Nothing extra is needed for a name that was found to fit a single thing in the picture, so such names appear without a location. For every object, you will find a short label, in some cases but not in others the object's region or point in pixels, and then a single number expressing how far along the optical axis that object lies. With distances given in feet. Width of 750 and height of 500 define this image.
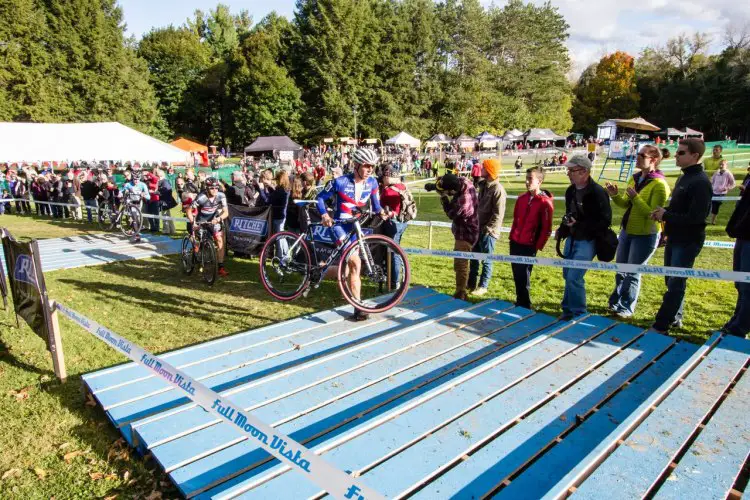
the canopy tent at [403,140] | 126.31
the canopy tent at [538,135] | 141.49
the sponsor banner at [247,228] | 32.63
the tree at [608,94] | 264.52
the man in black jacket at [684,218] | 15.89
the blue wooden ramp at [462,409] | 9.27
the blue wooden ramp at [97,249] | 35.70
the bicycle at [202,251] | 27.63
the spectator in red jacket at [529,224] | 19.47
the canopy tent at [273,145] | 144.05
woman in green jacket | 18.28
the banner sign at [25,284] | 15.23
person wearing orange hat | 22.26
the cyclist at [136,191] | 47.53
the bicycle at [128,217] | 45.32
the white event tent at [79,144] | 71.36
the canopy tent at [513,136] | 144.46
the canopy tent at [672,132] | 179.64
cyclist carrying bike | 17.79
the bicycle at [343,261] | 17.71
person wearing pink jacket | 41.86
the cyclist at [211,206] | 28.71
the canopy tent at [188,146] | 156.35
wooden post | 14.78
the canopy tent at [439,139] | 146.10
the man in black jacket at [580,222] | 17.54
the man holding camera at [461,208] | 21.18
